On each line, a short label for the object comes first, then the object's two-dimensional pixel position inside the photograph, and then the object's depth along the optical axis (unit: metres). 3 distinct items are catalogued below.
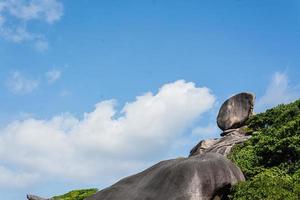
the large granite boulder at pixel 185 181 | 18.28
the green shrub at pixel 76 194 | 37.31
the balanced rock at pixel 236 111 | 40.28
